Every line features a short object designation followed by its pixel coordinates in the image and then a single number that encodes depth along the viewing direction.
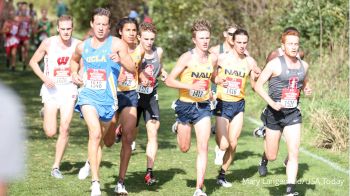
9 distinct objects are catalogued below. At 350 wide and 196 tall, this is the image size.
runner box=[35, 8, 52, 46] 57.75
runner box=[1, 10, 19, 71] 50.02
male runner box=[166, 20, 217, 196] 17.19
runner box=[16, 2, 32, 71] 51.44
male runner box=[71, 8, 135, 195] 16.31
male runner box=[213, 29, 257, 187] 19.55
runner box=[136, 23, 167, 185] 19.05
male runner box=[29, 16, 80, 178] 19.50
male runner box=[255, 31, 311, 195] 17.12
